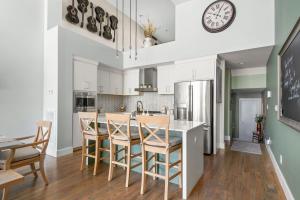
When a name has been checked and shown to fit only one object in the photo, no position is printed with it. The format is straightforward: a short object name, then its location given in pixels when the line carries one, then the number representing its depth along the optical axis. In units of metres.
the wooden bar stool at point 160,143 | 2.05
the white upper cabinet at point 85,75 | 4.21
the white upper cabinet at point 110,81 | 5.24
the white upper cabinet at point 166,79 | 5.14
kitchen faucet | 6.06
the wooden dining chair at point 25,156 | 2.02
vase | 5.33
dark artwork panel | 1.70
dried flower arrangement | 5.57
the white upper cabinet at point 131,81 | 5.79
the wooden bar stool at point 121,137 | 2.41
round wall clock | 3.83
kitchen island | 2.17
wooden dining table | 1.56
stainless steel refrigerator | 4.02
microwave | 4.18
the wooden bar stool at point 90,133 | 2.80
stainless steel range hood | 5.61
